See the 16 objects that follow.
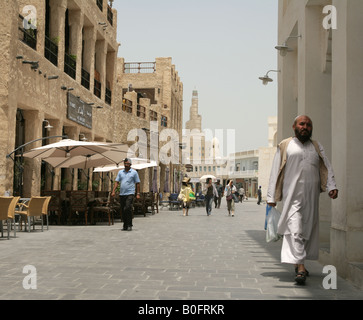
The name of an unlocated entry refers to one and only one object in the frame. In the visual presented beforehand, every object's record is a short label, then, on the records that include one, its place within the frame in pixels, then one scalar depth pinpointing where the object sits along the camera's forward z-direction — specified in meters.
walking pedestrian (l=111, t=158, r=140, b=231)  13.61
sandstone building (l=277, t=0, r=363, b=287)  6.23
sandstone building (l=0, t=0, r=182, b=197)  15.67
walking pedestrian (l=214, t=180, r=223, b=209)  34.06
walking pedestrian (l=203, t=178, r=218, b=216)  23.12
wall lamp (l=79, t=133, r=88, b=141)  25.18
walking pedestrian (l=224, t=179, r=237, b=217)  23.25
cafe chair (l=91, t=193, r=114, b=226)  15.80
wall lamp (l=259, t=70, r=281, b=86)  18.59
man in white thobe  5.98
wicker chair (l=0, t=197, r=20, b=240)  10.28
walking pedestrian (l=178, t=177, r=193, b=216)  22.50
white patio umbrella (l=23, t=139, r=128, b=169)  15.43
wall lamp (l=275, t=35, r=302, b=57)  12.09
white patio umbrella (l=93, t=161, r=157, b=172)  21.50
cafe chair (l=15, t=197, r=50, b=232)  12.02
